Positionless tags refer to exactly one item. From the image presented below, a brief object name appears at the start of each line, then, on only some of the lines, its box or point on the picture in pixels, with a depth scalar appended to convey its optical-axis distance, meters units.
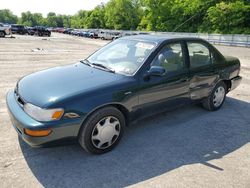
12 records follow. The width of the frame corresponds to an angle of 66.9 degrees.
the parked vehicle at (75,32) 45.39
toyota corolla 2.30
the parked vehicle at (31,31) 31.90
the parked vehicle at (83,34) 39.29
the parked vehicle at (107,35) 31.71
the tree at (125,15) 55.50
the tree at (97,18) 71.97
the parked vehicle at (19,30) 31.72
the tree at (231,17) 29.67
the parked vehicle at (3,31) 20.76
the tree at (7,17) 107.94
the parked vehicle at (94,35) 35.72
